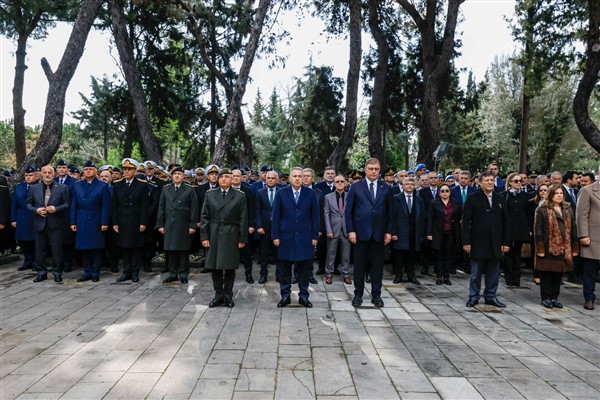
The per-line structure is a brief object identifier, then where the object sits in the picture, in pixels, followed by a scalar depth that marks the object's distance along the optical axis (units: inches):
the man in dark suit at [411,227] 342.0
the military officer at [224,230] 261.9
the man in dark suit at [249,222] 336.8
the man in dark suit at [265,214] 342.6
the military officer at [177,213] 313.9
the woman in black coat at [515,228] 331.6
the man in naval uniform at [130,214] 325.4
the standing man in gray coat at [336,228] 336.8
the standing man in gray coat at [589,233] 271.1
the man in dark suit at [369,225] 266.7
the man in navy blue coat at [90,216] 326.6
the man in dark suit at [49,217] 325.7
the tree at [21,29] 764.0
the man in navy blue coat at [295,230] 265.4
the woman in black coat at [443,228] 343.6
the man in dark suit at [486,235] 268.2
